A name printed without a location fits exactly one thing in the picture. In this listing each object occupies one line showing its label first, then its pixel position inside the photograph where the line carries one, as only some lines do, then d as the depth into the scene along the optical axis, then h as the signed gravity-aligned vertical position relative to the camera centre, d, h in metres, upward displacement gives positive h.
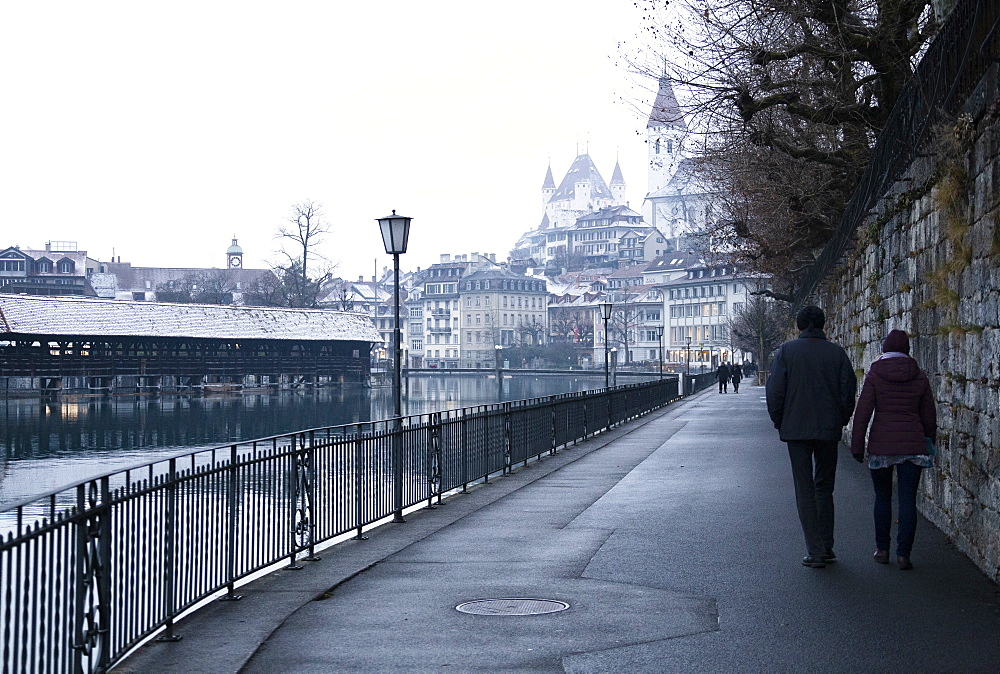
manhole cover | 8.11 -1.61
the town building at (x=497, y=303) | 189.75 +7.16
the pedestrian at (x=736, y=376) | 69.75 -1.40
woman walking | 9.16 -0.54
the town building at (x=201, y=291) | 144.50 +8.34
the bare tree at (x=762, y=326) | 87.19 +1.67
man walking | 9.53 -0.45
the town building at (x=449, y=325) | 196.90 +4.15
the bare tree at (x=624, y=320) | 163.75 +3.88
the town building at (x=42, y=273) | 160.75 +10.99
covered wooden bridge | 83.88 +0.65
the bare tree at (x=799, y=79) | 17.72 +4.08
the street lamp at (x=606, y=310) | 49.20 +1.58
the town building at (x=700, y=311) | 148.75 +4.71
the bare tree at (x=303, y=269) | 109.75 +7.43
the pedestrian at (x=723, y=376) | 66.53 -1.33
